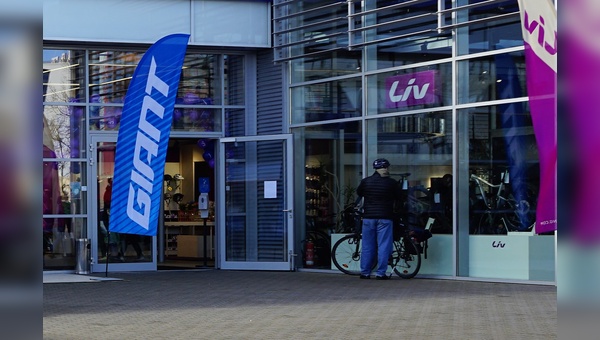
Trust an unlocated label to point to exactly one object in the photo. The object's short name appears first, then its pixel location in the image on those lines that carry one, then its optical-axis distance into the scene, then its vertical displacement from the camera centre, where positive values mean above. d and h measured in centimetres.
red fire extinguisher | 1689 -144
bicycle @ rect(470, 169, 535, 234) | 1327 -54
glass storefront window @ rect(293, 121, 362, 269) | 1609 -16
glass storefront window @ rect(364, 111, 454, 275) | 1434 -4
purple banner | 959 +77
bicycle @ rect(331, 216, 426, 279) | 1451 -124
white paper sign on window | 1716 -32
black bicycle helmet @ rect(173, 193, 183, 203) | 2100 -56
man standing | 1450 -68
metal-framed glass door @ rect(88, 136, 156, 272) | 1677 -104
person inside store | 1684 -87
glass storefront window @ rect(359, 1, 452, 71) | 1444 +201
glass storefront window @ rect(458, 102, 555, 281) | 1315 -40
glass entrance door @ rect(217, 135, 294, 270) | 1698 -57
